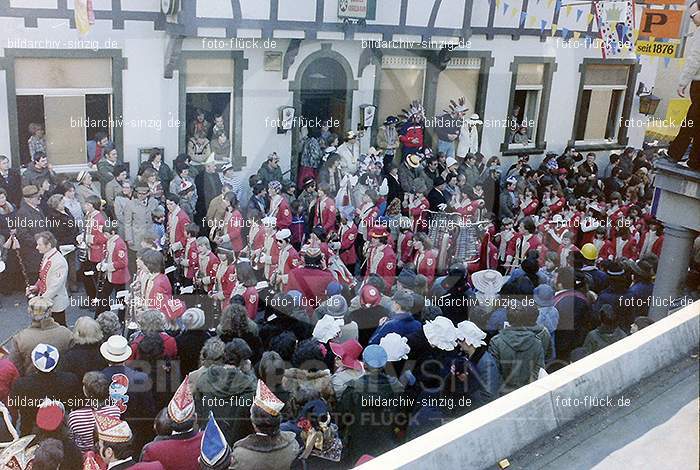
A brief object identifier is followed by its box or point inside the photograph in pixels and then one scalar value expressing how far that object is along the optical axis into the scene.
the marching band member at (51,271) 7.30
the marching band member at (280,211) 10.37
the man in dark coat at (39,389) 5.29
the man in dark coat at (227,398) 5.32
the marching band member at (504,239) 10.38
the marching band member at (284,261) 8.11
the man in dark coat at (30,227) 8.85
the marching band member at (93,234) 8.64
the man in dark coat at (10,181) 9.88
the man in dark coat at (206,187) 11.00
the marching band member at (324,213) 10.51
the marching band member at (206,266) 7.96
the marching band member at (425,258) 8.95
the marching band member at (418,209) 10.92
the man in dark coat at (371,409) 5.30
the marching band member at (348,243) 9.92
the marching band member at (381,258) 8.82
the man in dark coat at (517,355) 5.93
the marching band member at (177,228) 9.02
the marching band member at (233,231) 9.47
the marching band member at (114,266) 8.25
